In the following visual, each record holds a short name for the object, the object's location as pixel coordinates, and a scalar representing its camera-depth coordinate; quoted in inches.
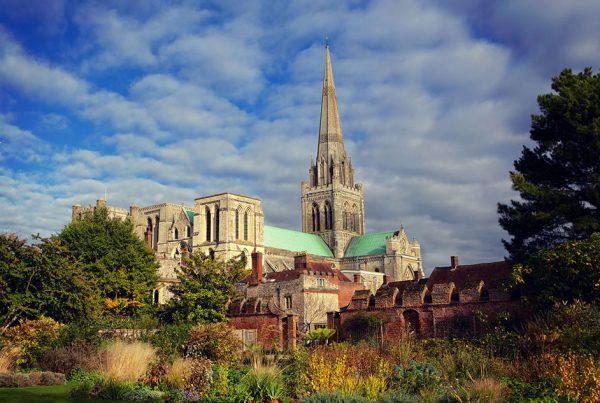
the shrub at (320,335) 1262.3
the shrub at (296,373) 584.1
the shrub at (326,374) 561.9
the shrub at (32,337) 923.4
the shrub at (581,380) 471.5
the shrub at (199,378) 589.3
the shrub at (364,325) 1190.9
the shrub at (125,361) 701.9
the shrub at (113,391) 616.4
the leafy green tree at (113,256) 1716.3
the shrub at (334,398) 494.3
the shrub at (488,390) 502.9
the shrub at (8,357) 814.4
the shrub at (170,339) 965.2
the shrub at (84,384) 621.0
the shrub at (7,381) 694.5
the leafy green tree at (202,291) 1369.3
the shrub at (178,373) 648.4
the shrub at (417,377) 565.0
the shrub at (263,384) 554.3
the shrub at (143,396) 601.7
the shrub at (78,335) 977.3
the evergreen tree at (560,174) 1055.0
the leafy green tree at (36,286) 1160.8
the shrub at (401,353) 663.4
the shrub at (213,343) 912.9
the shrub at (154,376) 682.2
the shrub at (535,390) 513.3
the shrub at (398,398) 514.6
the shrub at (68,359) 814.5
